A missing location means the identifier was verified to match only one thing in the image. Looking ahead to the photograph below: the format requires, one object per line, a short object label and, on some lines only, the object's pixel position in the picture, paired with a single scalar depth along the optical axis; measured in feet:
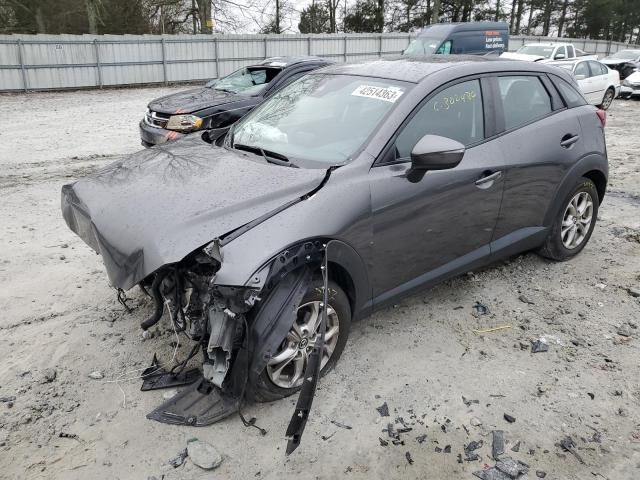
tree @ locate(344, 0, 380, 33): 128.26
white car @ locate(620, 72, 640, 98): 61.43
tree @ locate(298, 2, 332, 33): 130.52
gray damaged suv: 9.05
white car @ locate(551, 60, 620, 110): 49.78
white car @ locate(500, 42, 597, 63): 55.36
